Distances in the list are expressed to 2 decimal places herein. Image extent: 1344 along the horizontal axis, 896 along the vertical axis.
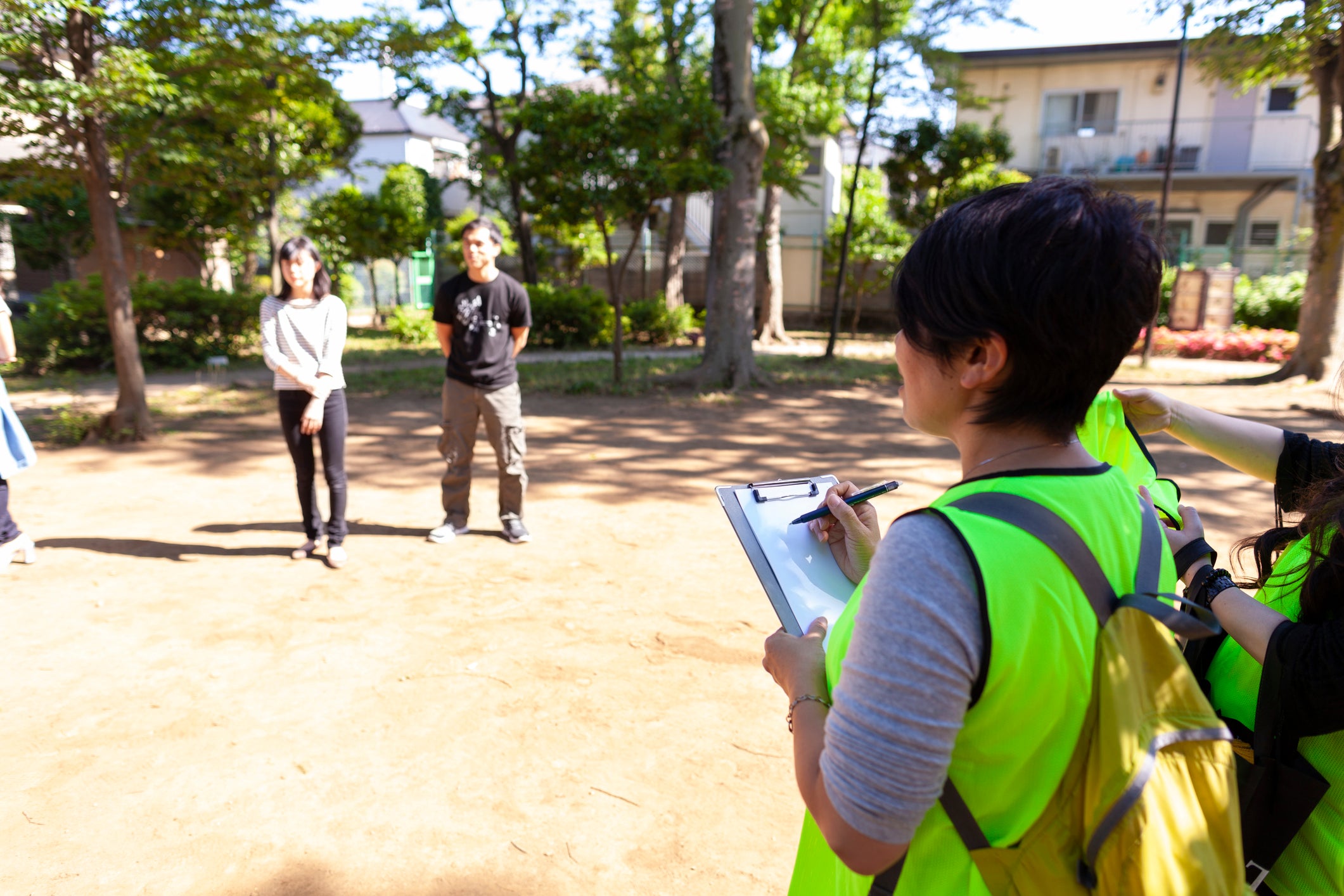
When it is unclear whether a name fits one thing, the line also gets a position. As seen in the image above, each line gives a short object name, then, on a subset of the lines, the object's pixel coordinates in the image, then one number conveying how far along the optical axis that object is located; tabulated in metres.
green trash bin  26.72
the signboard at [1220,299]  18.12
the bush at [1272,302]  18.20
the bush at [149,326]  12.55
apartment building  21.97
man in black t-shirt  5.35
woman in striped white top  4.91
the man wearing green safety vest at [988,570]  0.93
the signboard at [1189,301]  18.19
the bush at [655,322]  18.25
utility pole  12.69
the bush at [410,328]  17.27
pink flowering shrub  15.78
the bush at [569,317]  17.08
